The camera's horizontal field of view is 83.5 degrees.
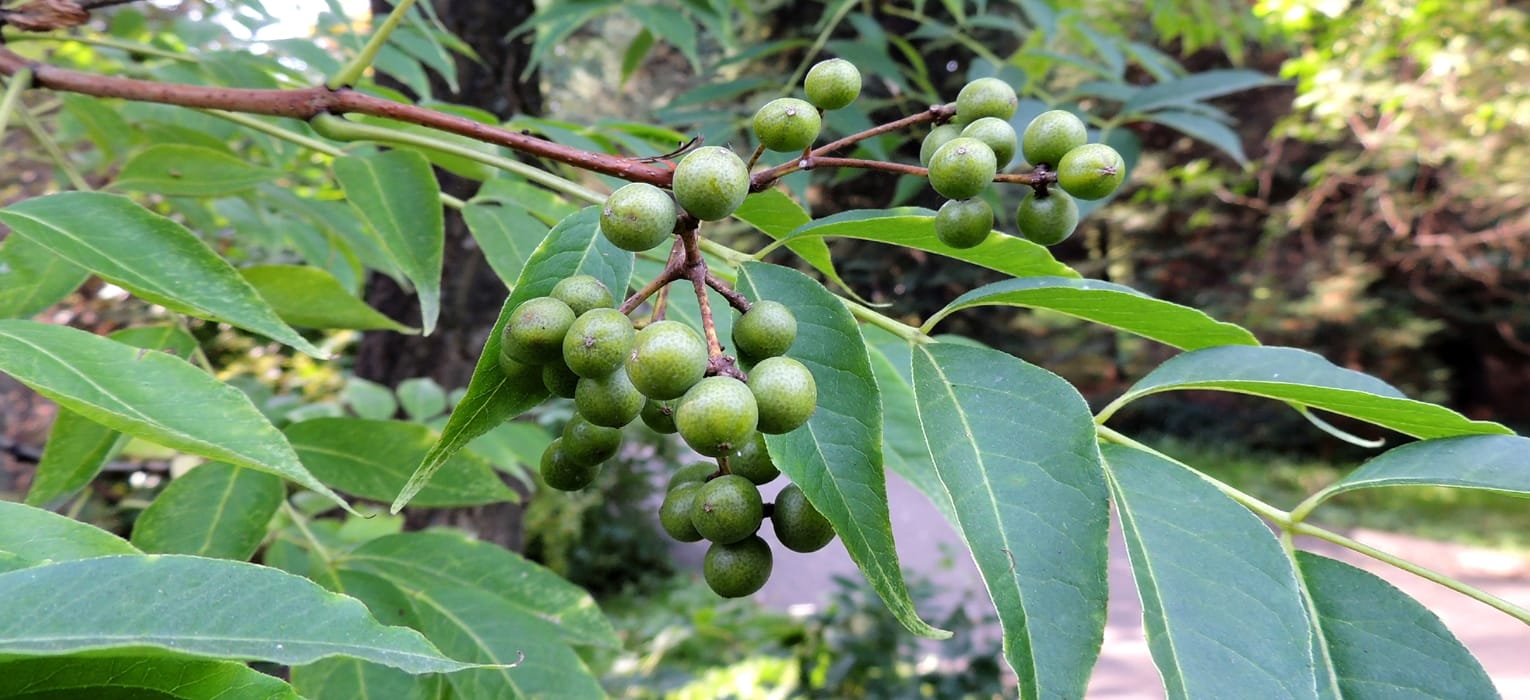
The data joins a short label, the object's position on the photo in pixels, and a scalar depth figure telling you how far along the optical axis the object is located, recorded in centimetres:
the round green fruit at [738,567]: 12
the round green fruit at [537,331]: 11
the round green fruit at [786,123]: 12
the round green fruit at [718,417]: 10
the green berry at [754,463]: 13
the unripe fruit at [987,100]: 14
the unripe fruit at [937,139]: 14
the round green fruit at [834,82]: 13
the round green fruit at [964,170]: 12
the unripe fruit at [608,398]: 11
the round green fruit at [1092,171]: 12
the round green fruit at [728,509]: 12
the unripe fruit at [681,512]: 13
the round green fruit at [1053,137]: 13
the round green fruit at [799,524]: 12
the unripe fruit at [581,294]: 12
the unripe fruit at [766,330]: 11
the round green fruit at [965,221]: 12
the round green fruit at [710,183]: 11
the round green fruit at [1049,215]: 13
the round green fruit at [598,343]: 11
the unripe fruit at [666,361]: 10
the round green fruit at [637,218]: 11
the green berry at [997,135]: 13
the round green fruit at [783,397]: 11
